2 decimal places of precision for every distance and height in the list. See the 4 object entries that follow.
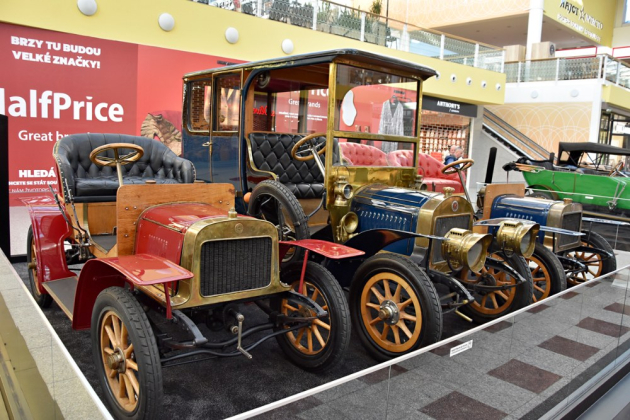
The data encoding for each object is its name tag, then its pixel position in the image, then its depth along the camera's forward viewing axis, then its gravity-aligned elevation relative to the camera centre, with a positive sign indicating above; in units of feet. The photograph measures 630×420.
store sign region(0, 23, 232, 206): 20.92 +2.45
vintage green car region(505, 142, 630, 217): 24.18 -0.60
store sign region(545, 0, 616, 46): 56.13 +19.15
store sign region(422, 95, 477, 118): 40.11 +4.79
